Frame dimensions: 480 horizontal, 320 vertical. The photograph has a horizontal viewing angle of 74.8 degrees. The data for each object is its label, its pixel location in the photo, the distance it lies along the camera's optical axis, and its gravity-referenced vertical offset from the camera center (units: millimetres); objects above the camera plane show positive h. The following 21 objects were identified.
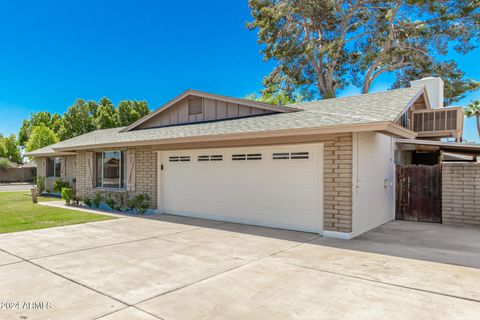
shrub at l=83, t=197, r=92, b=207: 12288 -1664
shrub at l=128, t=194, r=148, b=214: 10664 -1500
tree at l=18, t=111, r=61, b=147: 48688 +5868
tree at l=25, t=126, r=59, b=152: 35250 +2297
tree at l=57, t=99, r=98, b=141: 42188 +5164
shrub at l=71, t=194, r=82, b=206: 12908 -1709
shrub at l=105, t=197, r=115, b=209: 11680 -1620
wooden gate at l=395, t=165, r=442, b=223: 9102 -999
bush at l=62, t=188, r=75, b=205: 12766 -1445
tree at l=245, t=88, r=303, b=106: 26994 +5846
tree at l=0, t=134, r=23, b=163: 46119 +1492
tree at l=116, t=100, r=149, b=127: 42150 +6252
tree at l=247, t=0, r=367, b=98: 23031 +9478
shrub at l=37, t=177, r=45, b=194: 18391 -1572
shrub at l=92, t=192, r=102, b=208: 12156 -1591
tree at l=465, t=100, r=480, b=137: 32875 +5228
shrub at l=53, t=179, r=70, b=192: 16031 -1298
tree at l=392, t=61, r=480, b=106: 21188 +5622
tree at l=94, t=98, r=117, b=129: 41375 +5673
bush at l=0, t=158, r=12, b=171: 34084 -591
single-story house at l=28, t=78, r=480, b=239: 7035 +70
